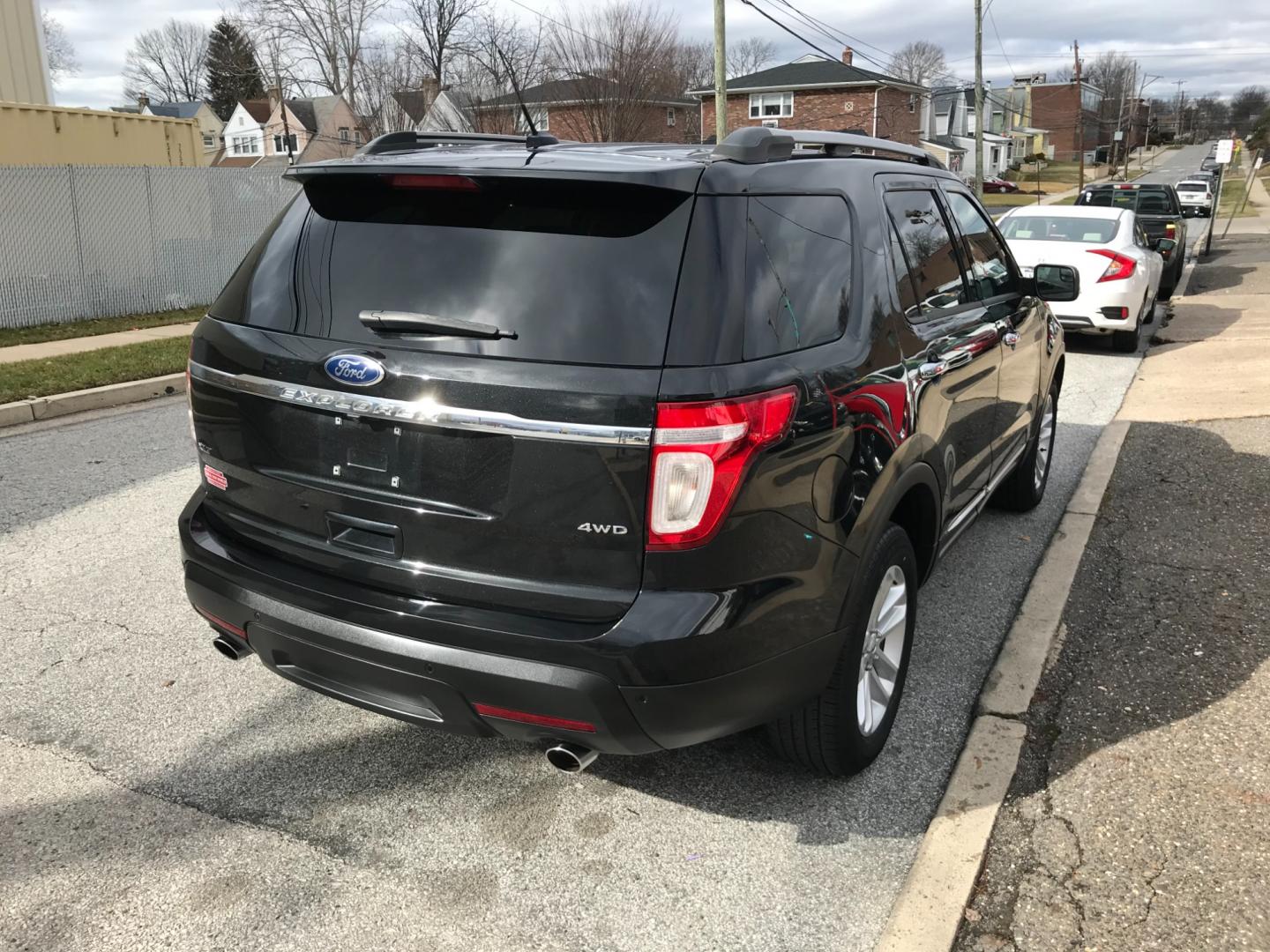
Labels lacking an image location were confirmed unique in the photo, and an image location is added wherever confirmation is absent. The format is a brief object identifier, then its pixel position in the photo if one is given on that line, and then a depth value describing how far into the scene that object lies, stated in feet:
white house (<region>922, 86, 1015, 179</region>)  239.91
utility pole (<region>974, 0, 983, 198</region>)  114.42
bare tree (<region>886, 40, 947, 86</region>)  316.60
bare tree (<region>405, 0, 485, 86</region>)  159.94
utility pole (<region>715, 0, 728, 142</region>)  73.46
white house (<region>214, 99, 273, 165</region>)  241.14
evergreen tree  269.23
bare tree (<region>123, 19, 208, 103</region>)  278.67
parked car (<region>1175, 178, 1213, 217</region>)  131.90
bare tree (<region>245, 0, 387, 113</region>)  151.23
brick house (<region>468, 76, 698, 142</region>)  141.49
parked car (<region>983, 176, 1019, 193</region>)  207.82
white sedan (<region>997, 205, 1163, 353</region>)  36.63
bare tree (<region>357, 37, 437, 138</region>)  154.40
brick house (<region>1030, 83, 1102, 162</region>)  378.12
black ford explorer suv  8.06
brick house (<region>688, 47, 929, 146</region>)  187.42
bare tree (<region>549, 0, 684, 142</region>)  141.08
